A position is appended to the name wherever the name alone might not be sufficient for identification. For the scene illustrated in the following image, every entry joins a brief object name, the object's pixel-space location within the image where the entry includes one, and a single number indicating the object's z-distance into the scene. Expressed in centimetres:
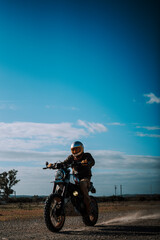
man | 867
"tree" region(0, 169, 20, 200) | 8069
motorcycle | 757
